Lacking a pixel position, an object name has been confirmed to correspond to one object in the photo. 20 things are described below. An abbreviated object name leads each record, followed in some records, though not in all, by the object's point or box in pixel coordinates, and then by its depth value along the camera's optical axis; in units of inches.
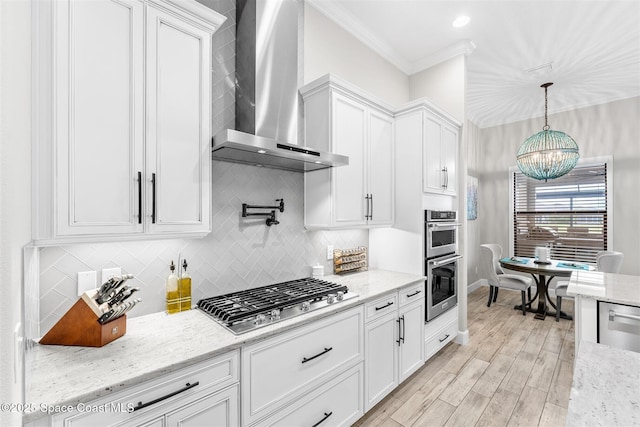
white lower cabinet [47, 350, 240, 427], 37.5
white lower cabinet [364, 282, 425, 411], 79.1
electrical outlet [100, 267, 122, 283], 56.2
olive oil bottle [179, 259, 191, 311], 64.5
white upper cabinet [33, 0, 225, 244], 43.1
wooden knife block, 47.1
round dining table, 145.3
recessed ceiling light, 105.3
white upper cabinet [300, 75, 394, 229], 86.4
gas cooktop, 57.4
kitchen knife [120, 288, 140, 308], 51.2
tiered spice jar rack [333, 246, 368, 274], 102.9
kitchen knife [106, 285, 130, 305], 50.2
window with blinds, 175.9
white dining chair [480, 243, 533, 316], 162.2
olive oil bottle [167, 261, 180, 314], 63.1
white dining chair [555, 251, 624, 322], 141.8
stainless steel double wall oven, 103.1
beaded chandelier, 148.6
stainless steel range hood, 72.2
